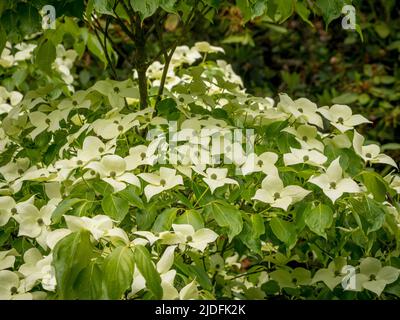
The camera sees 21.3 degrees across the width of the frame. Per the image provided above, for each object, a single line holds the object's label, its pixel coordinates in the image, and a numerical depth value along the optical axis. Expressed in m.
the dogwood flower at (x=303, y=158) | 1.68
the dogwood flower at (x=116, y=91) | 1.86
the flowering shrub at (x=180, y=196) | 1.51
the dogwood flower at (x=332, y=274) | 1.73
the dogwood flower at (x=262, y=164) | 1.66
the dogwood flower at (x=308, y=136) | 1.77
